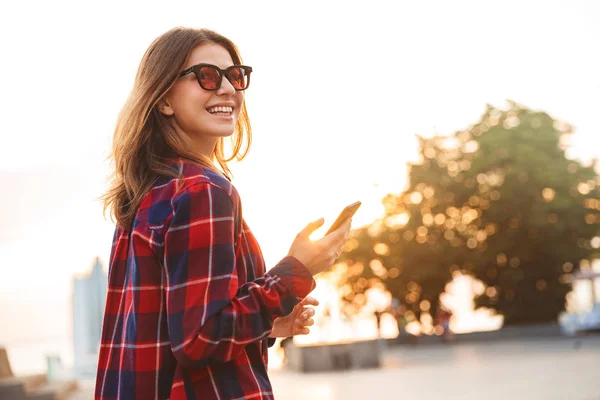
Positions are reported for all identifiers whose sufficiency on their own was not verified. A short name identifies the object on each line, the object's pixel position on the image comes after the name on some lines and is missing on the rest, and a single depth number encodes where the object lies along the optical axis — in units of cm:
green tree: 3278
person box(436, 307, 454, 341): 3120
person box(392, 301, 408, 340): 3159
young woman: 180
